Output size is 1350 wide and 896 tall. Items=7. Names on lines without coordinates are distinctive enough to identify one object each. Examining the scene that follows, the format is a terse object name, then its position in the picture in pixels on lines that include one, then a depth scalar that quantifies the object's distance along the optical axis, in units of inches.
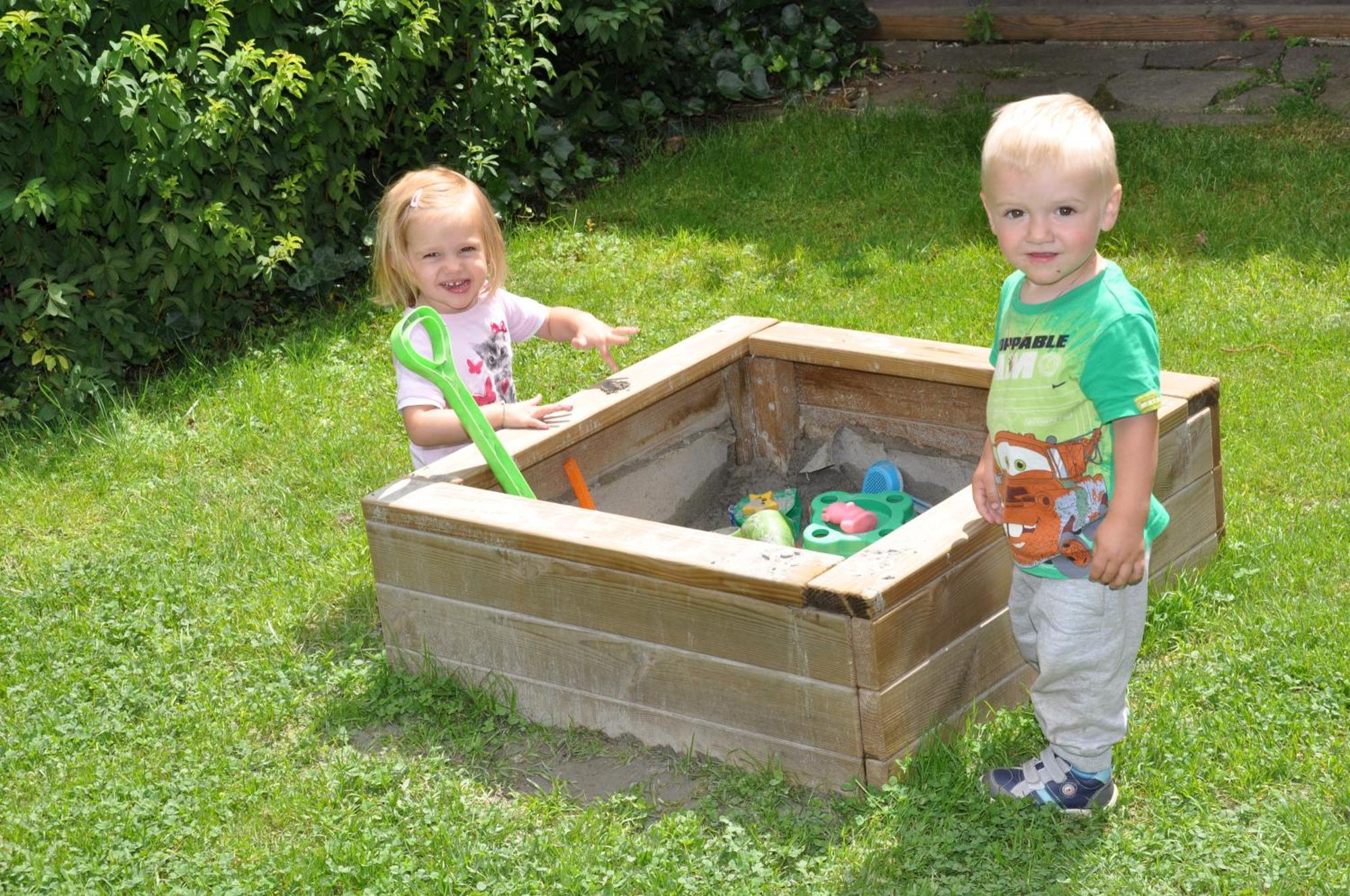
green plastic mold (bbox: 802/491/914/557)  137.5
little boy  101.7
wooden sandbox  110.1
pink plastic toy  143.1
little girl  141.3
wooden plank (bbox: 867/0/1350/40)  282.2
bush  197.5
